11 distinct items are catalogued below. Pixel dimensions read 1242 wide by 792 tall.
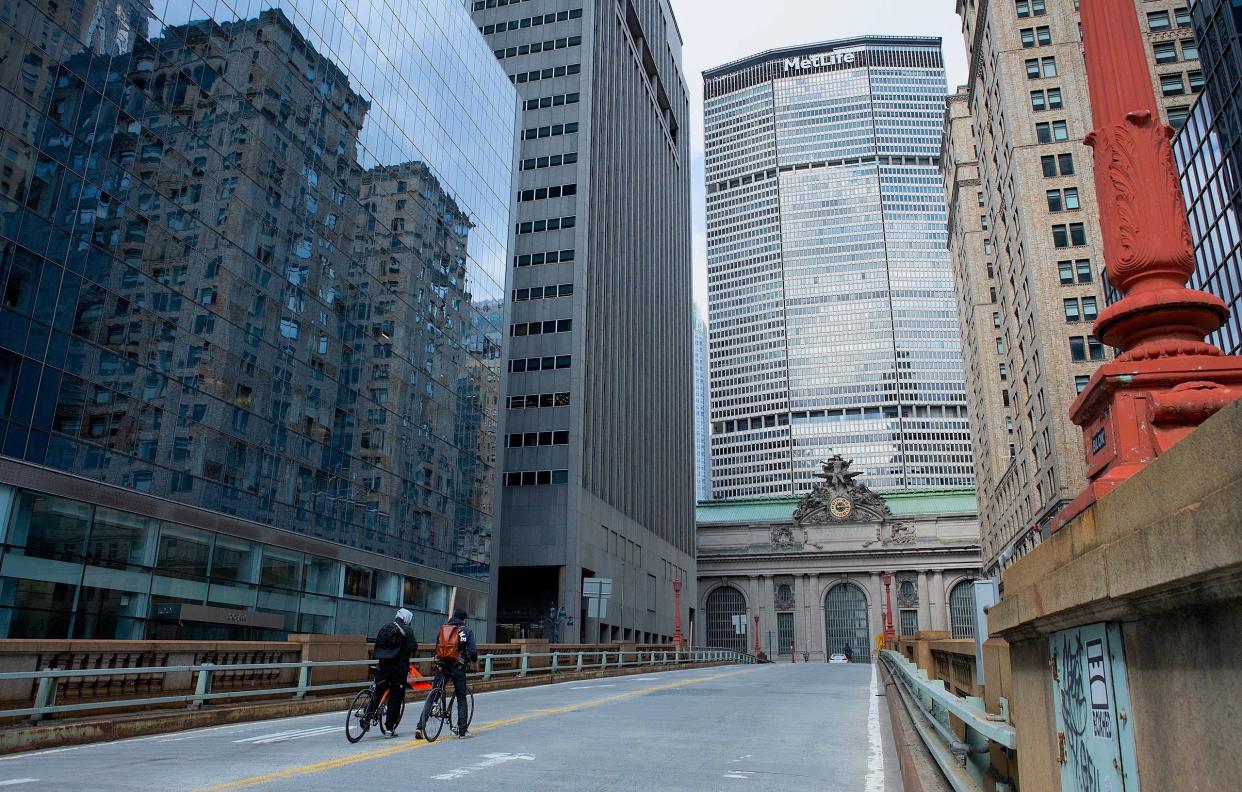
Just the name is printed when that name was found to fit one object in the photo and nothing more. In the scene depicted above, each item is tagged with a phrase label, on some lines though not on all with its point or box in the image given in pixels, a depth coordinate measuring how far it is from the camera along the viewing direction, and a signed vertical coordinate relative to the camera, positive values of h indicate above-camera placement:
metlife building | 197.00 +38.73
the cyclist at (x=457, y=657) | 13.67 -0.27
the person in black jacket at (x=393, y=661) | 13.61 -0.34
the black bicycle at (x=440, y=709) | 13.59 -1.04
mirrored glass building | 26.30 +11.49
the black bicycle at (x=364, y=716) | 13.20 -1.12
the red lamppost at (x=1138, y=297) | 5.07 +2.15
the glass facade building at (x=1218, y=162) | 36.81 +21.02
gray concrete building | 67.75 +25.32
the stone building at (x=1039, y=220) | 57.44 +29.33
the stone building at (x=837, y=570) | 111.00 +9.32
